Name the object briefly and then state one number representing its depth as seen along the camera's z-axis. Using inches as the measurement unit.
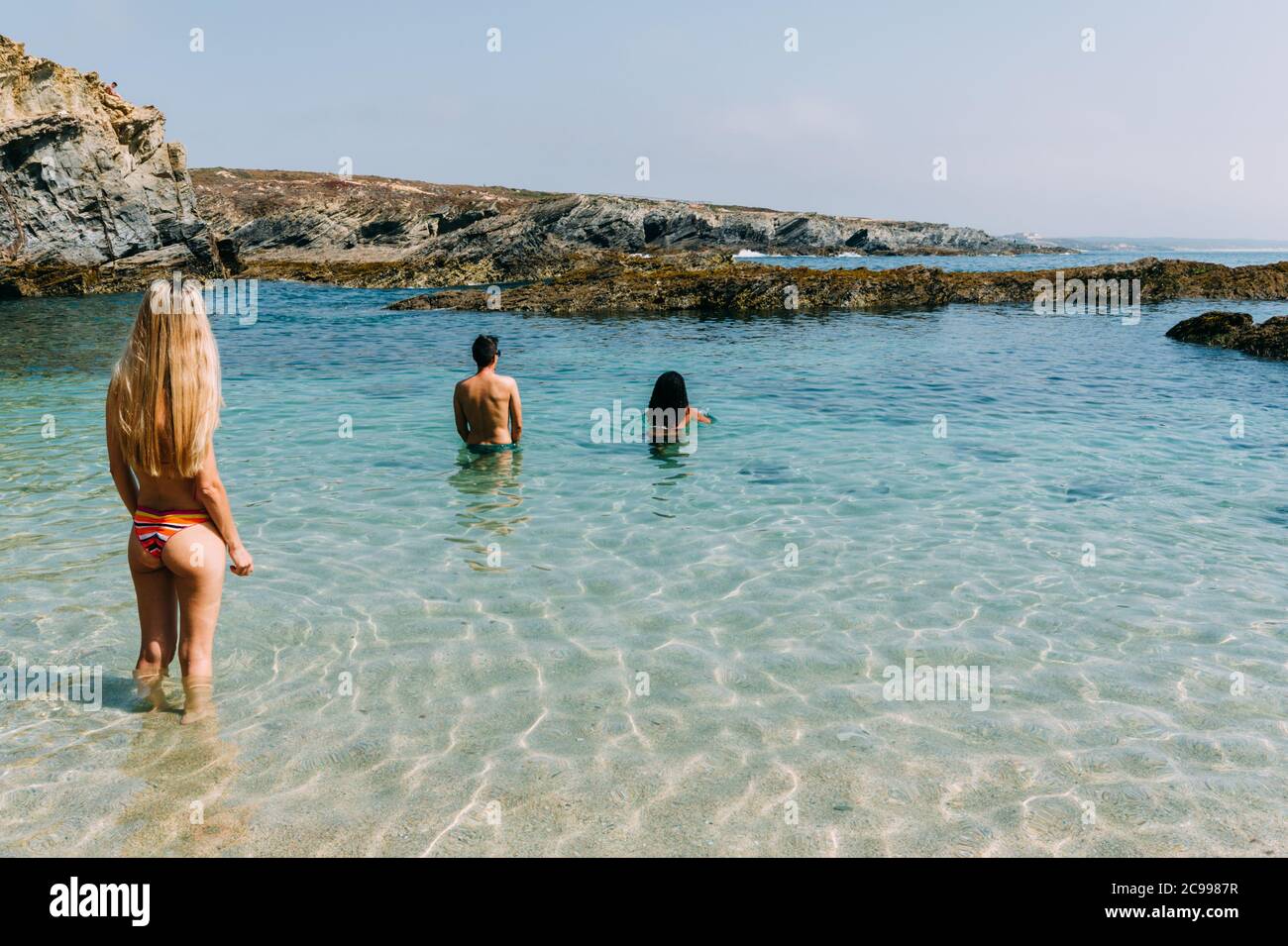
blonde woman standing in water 171.5
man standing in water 440.8
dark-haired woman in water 464.4
